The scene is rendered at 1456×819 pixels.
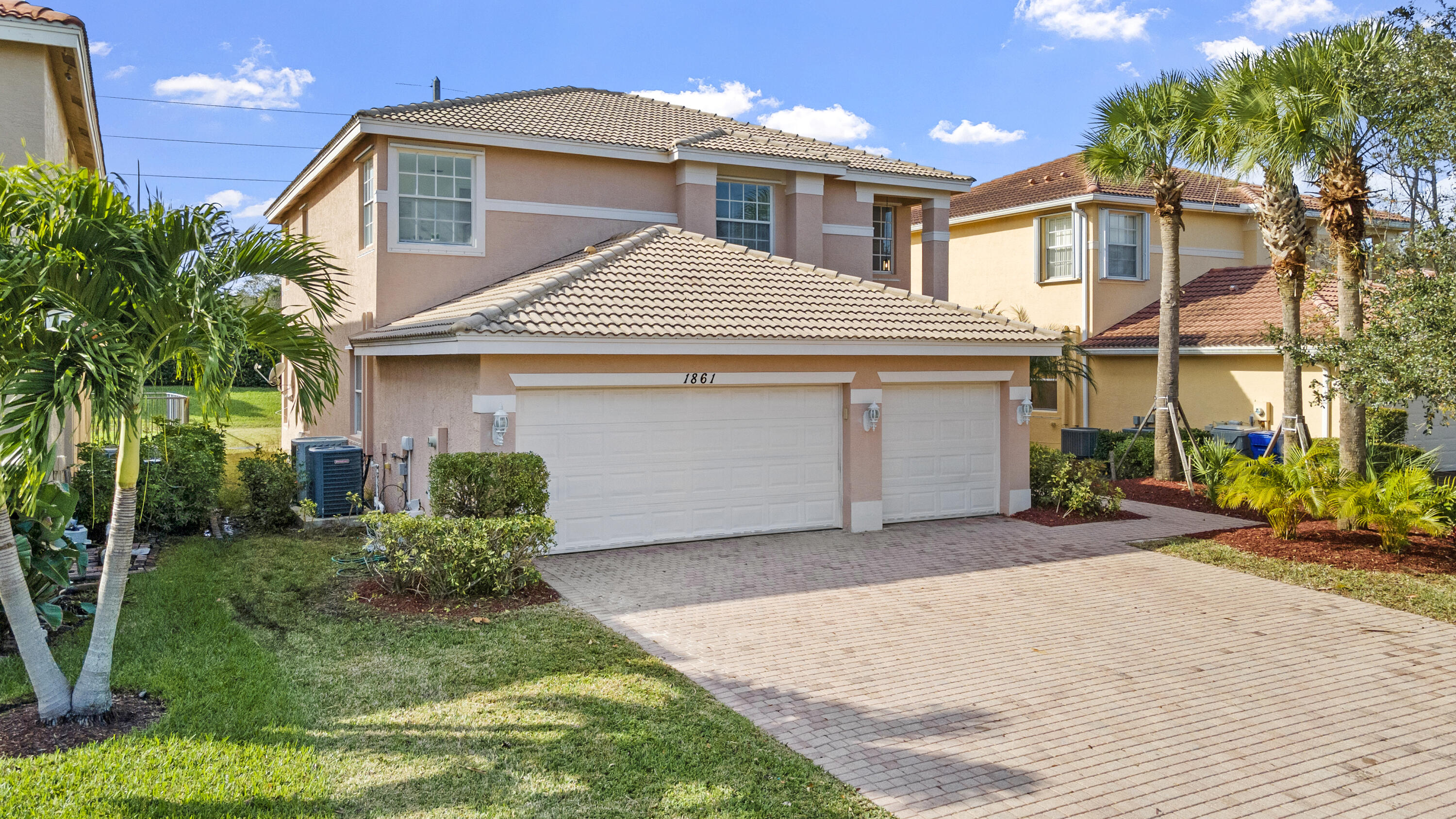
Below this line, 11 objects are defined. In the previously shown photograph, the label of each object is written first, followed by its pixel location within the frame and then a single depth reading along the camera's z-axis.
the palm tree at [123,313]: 5.78
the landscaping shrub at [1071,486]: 15.46
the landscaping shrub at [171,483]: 12.59
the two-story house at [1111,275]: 21.56
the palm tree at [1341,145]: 12.95
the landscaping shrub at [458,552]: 9.73
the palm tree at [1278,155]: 13.66
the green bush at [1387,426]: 18.83
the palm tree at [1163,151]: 17.14
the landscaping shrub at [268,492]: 14.10
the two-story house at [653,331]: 12.31
